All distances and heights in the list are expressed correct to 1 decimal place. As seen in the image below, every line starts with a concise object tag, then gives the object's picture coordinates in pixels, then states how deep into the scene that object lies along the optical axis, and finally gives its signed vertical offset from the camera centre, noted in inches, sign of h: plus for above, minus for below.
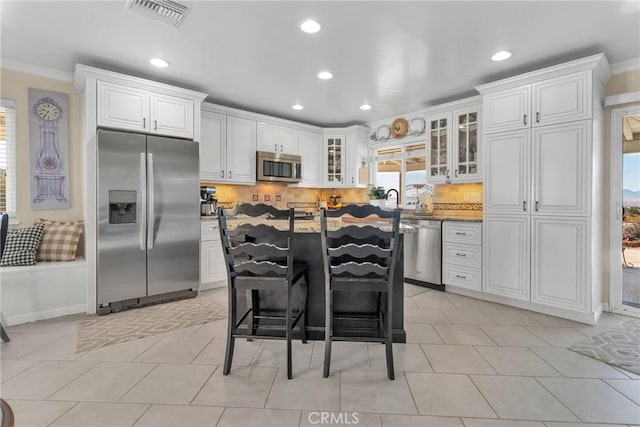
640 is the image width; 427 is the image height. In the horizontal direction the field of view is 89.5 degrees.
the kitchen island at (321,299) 101.3 -28.1
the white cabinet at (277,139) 195.8 +45.4
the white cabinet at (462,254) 150.6 -21.2
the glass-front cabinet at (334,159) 227.5 +36.6
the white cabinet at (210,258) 160.9 -24.1
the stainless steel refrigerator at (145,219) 128.3 -3.8
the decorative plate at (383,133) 215.6 +52.9
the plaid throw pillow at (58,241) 128.9 -12.6
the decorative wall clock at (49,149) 132.7 +25.9
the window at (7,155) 129.0 +22.1
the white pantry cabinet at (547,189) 118.8 +8.8
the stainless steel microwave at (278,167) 192.5 +27.3
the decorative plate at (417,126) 192.5 +51.5
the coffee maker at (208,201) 167.9 +5.1
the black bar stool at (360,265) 78.1 -13.7
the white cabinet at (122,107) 128.5 +42.5
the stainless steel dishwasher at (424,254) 166.4 -23.2
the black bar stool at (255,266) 80.4 -14.1
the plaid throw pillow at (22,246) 120.0 -13.7
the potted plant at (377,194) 197.5 +10.2
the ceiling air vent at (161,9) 89.9 +57.9
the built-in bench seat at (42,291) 116.0 -30.4
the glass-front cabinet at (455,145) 160.6 +34.4
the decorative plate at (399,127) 202.1 +52.9
